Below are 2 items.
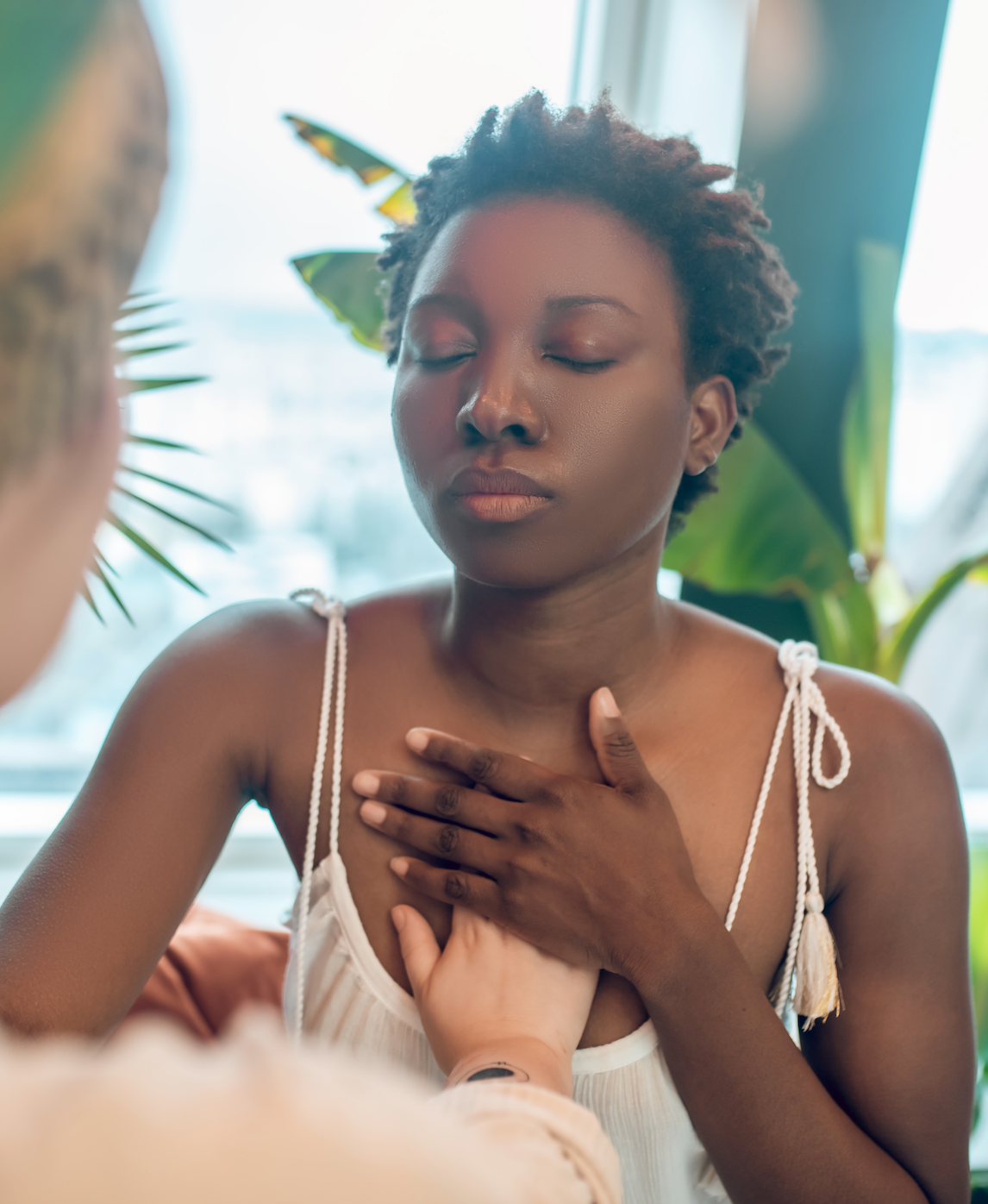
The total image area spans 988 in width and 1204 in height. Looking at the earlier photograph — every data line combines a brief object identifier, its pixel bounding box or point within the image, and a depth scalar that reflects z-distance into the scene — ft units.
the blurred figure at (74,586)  0.63
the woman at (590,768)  2.28
